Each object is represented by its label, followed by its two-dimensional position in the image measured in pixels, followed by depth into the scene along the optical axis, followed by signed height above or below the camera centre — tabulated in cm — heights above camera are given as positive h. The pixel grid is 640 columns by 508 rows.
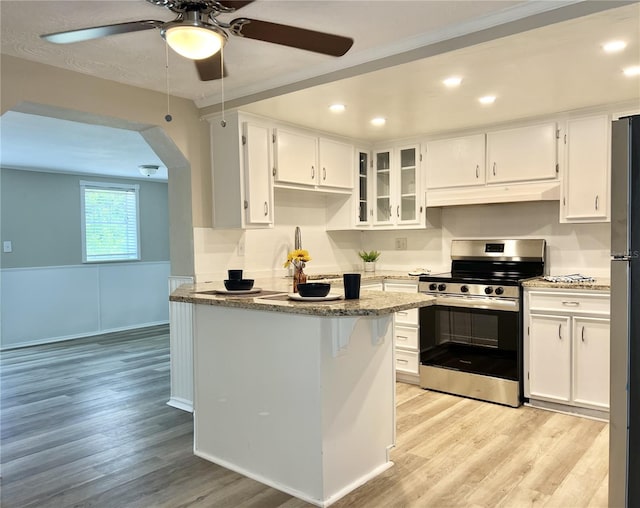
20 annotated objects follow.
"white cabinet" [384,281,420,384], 411 -89
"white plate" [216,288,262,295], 274 -28
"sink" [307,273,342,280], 423 -30
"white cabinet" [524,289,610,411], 322 -75
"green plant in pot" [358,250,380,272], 487 -18
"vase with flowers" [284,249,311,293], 303 -13
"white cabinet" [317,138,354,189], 423 +72
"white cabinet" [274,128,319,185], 379 +71
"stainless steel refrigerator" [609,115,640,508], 167 -24
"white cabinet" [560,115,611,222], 347 +51
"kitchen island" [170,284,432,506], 224 -74
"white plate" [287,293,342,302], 231 -27
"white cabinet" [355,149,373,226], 468 +52
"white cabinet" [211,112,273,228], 354 +54
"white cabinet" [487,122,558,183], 371 +70
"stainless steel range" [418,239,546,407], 355 -65
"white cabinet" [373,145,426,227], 447 +53
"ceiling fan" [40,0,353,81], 177 +82
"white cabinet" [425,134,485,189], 407 +70
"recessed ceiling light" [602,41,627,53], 234 +96
